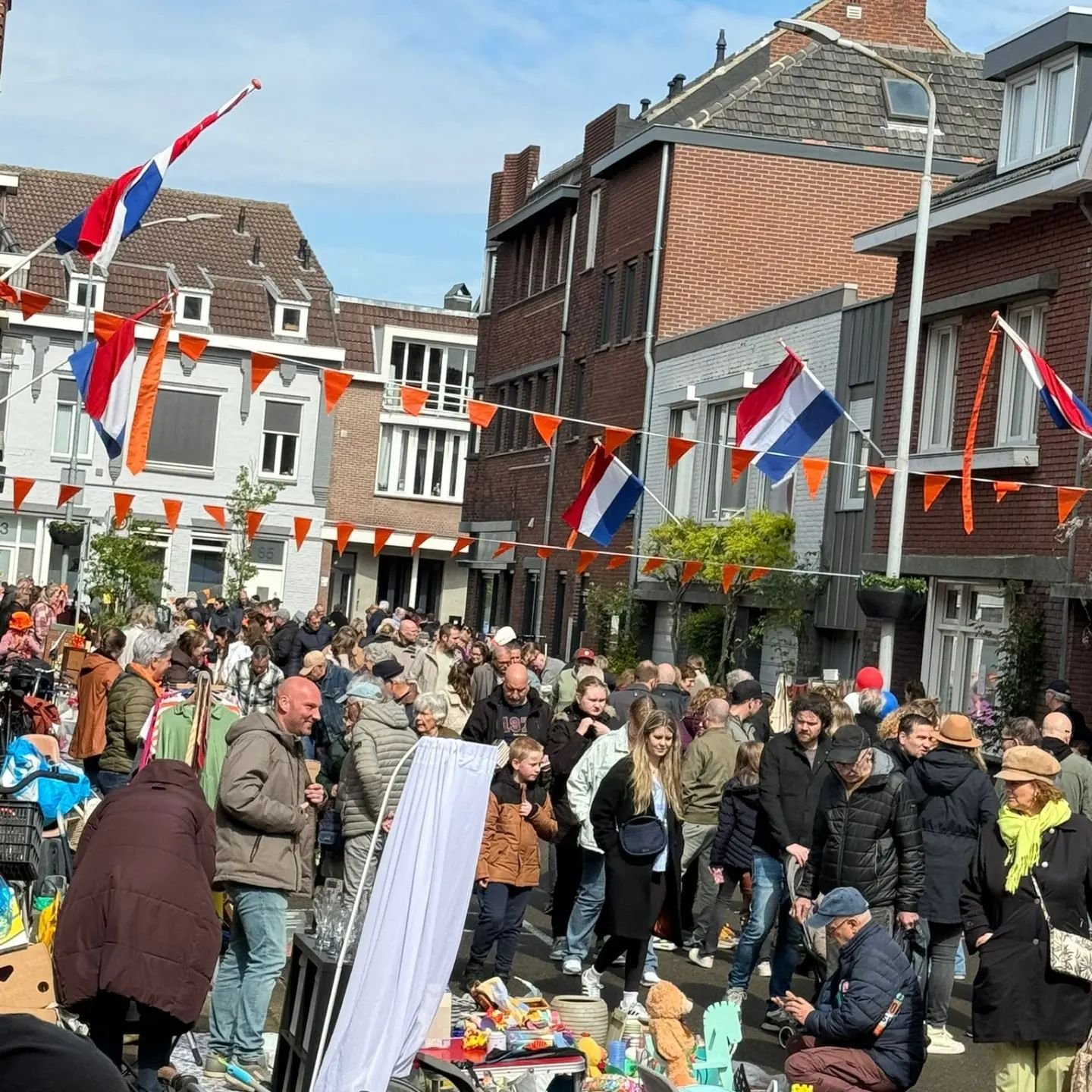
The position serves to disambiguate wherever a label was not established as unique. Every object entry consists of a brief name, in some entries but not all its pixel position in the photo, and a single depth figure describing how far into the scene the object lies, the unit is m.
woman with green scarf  8.00
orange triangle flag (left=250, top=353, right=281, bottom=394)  18.73
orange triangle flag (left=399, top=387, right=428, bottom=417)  19.38
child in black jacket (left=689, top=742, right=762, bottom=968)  12.04
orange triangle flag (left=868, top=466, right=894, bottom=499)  20.12
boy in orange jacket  11.16
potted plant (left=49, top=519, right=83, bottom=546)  40.06
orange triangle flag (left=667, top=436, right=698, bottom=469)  20.17
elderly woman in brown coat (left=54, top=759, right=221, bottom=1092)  7.31
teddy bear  8.38
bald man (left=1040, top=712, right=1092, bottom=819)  12.26
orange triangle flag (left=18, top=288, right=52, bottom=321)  17.56
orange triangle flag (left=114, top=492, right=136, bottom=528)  27.62
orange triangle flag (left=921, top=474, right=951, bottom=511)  20.64
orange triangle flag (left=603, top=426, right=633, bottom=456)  20.52
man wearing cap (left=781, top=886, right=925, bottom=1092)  8.09
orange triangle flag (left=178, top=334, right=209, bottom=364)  18.38
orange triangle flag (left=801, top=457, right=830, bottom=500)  20.08
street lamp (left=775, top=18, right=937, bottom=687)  18.77
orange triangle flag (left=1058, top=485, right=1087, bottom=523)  18.52
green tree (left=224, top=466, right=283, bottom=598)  49.44
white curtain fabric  7.00
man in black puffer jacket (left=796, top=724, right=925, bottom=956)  10.09
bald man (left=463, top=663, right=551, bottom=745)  13.11
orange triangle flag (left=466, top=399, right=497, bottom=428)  19.55
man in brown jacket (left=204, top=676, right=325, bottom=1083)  8.78
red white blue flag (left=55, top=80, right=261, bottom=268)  16.52
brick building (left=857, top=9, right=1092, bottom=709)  19.73
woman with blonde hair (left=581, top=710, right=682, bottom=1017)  11.01
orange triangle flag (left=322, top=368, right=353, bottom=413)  18.41
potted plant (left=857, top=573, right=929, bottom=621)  20.59
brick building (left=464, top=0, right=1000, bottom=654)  34.53
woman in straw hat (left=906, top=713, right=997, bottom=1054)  10.81
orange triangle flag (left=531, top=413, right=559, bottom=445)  20.31
